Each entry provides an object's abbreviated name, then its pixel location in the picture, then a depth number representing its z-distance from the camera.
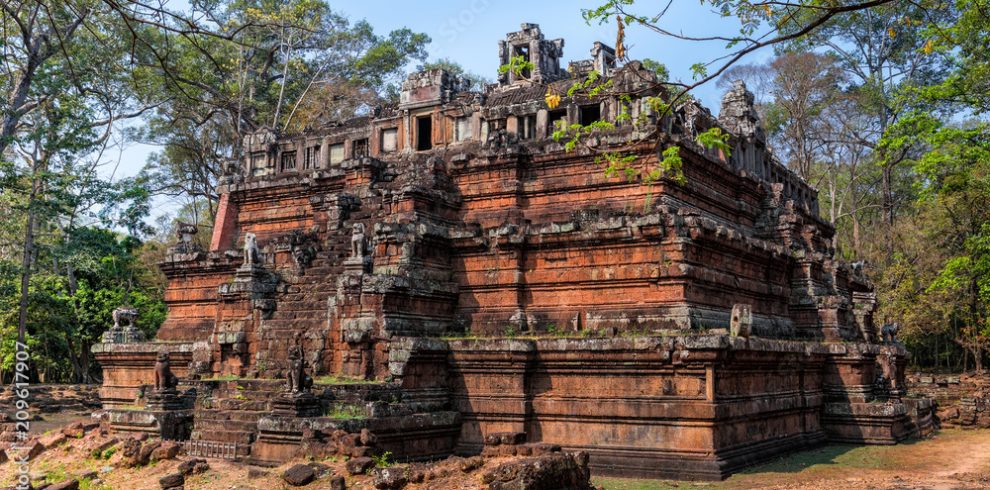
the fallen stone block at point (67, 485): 12.53
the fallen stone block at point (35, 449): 15.80
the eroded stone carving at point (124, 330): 23.95
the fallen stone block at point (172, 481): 12.91
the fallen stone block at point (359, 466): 12.54
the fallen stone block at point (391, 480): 11.86
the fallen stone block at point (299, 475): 12.50
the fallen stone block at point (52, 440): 16.08
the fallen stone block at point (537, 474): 11.27
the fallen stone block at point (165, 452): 14.05
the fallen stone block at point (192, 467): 13.42
